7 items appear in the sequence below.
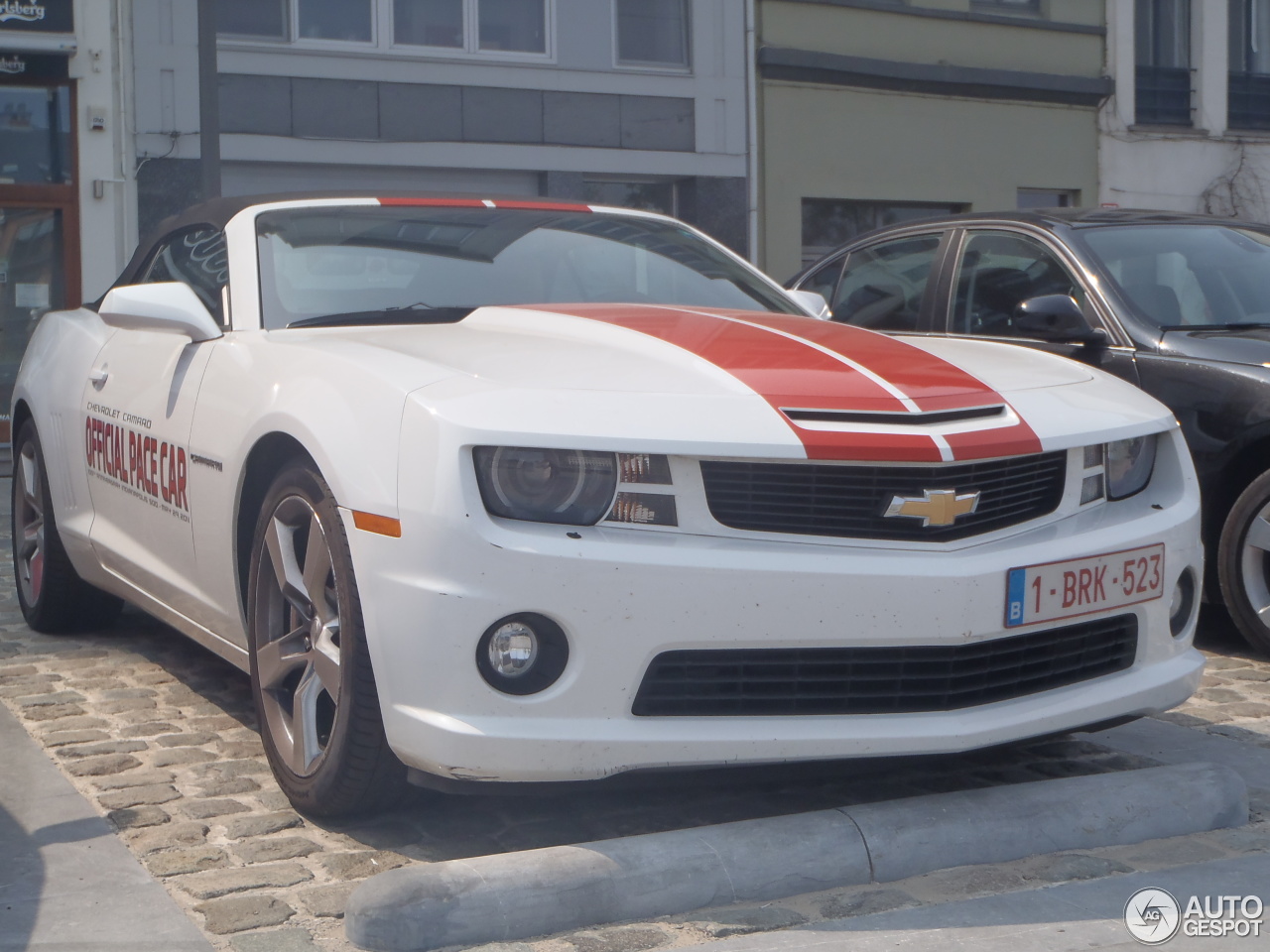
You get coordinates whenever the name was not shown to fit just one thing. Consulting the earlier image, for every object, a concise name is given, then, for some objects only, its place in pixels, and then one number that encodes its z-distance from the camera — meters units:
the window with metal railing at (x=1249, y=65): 19.41
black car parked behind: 4.98
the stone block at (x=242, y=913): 2.74
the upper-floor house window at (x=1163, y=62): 18.88
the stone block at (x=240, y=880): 2.93
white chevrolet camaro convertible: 2.81
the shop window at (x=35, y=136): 13.17
